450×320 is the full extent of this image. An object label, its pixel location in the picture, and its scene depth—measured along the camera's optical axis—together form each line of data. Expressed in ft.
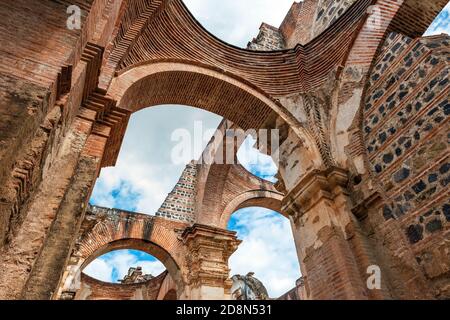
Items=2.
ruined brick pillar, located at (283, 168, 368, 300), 12.66
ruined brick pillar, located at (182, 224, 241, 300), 24.80
